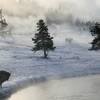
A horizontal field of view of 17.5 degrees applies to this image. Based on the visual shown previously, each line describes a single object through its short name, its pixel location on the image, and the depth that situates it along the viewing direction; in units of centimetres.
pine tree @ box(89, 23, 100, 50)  4286
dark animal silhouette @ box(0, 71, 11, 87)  3422
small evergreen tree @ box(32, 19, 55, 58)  6725
